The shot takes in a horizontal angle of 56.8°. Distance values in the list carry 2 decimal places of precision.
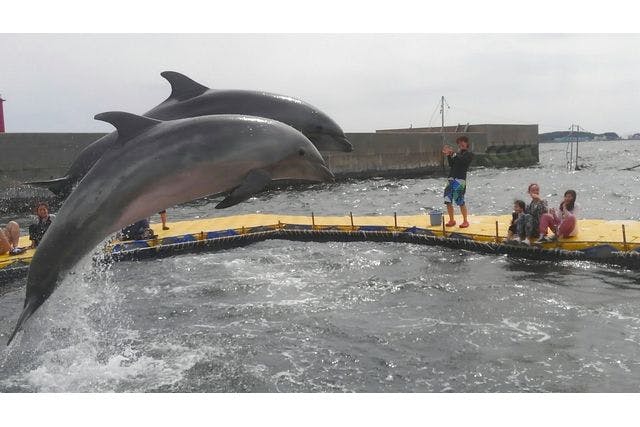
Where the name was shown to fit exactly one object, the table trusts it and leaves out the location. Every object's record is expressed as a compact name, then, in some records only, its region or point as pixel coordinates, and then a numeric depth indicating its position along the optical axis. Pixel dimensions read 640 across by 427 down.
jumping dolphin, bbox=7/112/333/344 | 4.96
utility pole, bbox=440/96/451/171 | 62.81
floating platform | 12.51
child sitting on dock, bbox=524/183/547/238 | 12.85
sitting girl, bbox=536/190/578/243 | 12.86
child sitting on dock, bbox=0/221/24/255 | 13.30
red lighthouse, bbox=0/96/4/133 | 38.50
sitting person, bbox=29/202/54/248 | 12.69
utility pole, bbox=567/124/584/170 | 59.15
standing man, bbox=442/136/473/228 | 13.24
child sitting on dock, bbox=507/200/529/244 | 13.14
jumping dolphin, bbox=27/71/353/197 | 5.85
